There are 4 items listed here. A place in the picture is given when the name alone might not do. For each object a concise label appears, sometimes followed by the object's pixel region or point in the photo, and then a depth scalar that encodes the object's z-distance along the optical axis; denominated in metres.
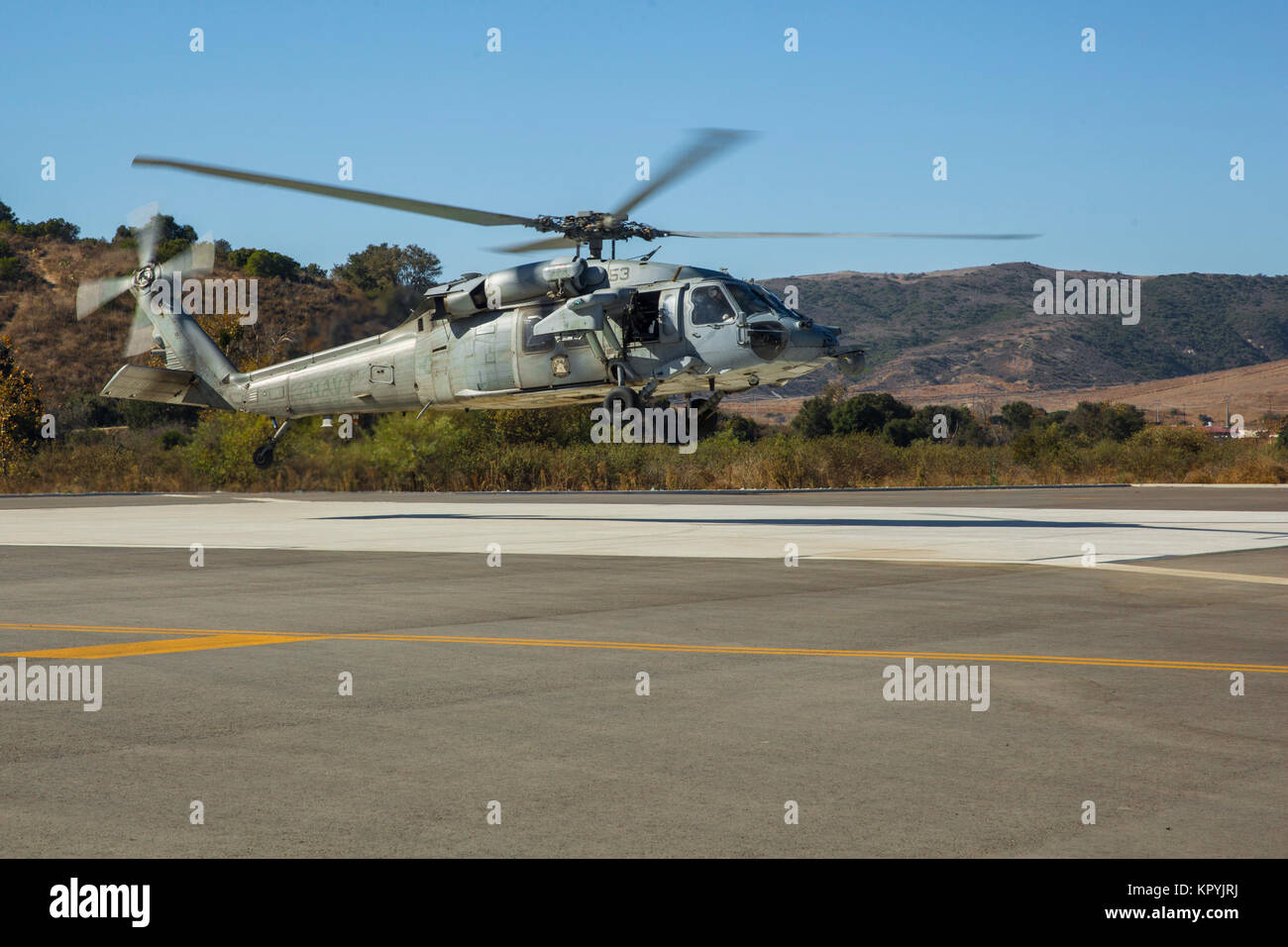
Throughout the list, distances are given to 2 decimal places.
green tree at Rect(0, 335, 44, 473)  54.03
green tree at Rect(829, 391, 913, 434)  73.56
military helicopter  24.11
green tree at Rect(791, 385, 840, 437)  76.00
